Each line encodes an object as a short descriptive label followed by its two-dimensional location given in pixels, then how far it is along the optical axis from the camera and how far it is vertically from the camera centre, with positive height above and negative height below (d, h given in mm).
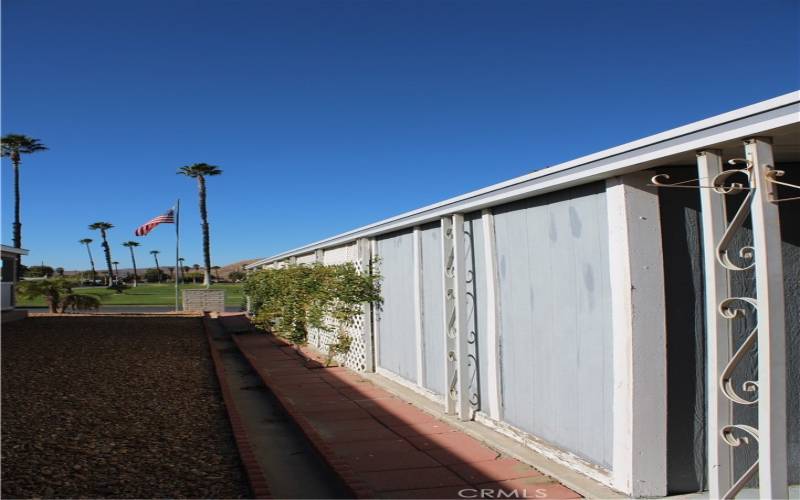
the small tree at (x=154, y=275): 98375 +2066
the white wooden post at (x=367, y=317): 10117 -563
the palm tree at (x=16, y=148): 46344 +10573
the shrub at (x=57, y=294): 25844 -62
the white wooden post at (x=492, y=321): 5965 -409
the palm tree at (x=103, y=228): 80875 +8150
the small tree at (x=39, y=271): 72000 +2549
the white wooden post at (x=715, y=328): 3281 -305
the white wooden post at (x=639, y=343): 4012 -442
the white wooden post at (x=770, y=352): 2873 -376
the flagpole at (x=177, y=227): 29406 +2796
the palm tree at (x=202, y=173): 49138 +8777
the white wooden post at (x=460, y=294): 6586 -162
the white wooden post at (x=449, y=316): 6770 -396
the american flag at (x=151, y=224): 27328 +2727
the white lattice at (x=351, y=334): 10469 -890
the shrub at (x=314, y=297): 9953 -243
